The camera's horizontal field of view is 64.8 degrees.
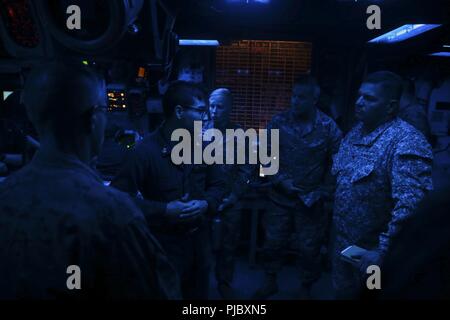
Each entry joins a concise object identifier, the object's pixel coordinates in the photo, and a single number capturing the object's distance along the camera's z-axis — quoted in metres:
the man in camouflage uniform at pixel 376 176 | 1.95
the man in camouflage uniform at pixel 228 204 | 3.36
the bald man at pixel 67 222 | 1.08
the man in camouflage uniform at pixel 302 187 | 3.21
